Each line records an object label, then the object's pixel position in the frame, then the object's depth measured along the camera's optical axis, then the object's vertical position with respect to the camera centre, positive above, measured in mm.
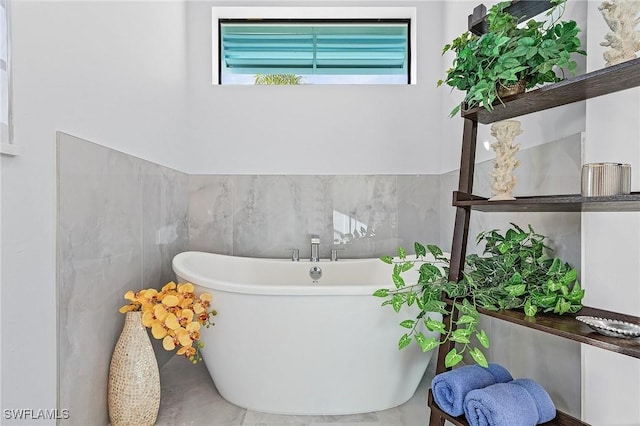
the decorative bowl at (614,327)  934 -283
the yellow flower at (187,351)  1571 -578
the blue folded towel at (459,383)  1284 -580
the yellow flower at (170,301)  1575 -375
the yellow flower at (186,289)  1660 -346
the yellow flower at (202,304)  1605 -397
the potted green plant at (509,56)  1125 +444
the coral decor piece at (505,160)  1333 +161
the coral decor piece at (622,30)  980 +445
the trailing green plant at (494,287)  1144 -250
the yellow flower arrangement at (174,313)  1562 -429
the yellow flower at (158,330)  1553 -485
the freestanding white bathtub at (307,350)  1579 -587
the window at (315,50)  2871 +1130
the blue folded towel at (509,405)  1137 -578
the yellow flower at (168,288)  1684 -350
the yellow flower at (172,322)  1555 -453
